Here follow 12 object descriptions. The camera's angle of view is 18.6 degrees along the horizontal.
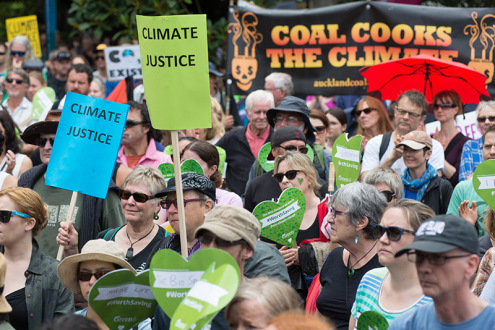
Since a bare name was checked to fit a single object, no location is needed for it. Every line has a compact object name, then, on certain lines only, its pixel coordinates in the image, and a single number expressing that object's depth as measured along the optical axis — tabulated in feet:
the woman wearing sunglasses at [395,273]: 24.65
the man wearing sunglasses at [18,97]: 61.87
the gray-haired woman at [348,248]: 28.47
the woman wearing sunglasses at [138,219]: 33.97
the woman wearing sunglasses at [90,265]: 26.58
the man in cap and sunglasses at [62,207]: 36.71
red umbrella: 51.14
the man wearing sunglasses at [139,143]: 44.70
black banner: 56.39
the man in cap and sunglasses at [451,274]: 19.55
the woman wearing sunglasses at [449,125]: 47.04
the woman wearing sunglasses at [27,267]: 29.30
